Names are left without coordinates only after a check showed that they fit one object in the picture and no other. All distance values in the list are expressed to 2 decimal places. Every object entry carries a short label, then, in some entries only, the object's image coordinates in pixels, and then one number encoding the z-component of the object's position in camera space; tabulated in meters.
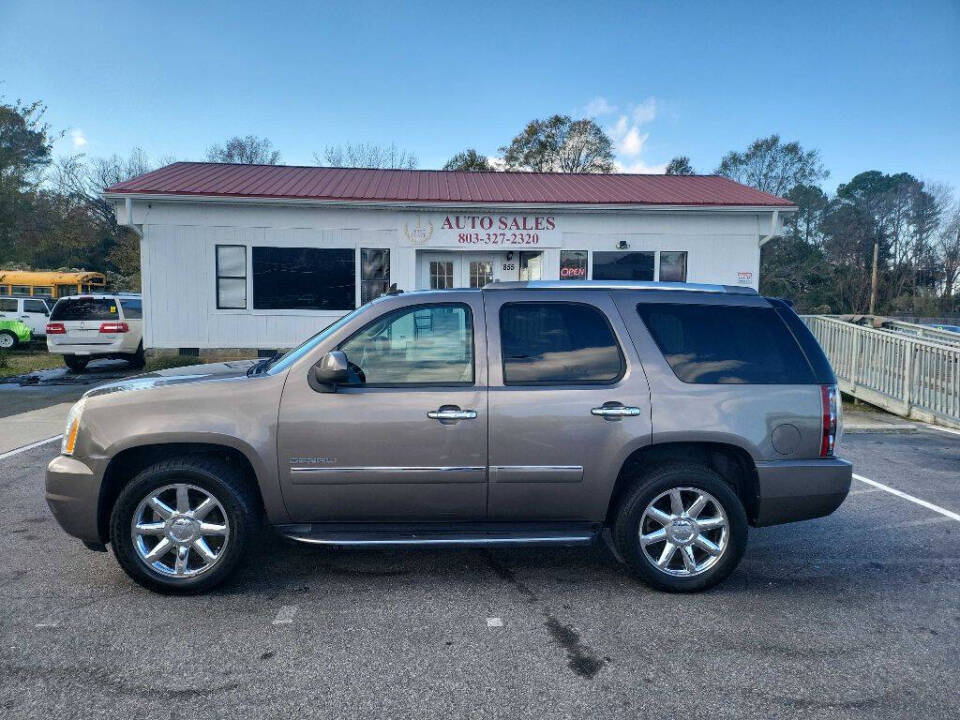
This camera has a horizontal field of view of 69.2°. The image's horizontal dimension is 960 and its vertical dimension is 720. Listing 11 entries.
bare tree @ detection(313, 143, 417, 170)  46.75
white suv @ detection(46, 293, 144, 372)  15.13
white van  23.25
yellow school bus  28.84
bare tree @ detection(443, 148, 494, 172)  40.72
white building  13.61
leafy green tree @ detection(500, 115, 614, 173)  43.41
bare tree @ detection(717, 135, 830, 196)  52.94
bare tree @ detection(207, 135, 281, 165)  55.31
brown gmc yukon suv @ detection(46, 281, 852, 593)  3.88
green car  22.02
